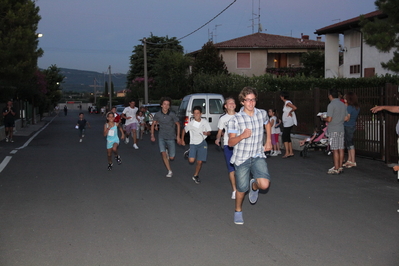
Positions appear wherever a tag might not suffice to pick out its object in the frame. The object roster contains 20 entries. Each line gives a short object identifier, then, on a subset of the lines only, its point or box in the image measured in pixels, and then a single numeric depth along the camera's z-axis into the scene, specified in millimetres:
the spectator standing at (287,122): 14828
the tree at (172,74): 49000
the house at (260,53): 48375
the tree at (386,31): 15711
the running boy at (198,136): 10289
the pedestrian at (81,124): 22797
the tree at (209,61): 45281
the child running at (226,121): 8578
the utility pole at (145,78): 41262
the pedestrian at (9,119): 22266
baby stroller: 14766
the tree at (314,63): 44000
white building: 31719
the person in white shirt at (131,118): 19672
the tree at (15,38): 27328
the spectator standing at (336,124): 11219
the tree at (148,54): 72250
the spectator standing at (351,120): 12273
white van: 20438
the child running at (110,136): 12555
